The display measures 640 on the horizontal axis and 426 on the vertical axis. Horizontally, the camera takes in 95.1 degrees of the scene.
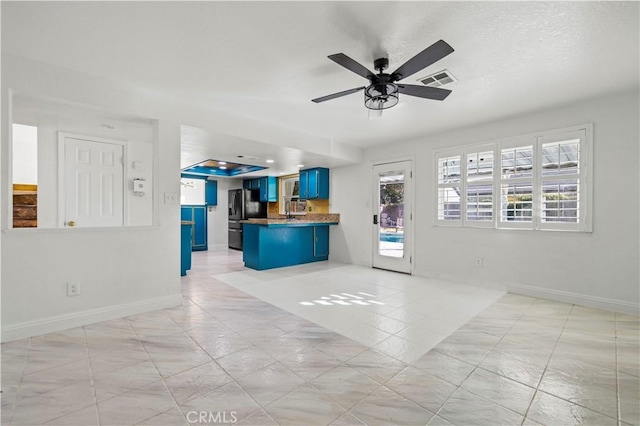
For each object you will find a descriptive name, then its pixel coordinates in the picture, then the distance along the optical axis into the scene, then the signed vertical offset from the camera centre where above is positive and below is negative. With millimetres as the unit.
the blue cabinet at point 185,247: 5207 -671
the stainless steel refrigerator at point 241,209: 8648 +37
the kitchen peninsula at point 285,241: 5633 -639
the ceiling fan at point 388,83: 2070 +1077
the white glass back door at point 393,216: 5398 -102
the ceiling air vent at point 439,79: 2843 +1331
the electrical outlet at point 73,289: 2859 -783
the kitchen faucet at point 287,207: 8152 +94
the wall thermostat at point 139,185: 4181 +362
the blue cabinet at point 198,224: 8173 -400
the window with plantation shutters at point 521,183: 3674 +403
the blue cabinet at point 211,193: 8641 +514
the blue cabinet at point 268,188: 8500 +648
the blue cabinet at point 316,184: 6883 +633
